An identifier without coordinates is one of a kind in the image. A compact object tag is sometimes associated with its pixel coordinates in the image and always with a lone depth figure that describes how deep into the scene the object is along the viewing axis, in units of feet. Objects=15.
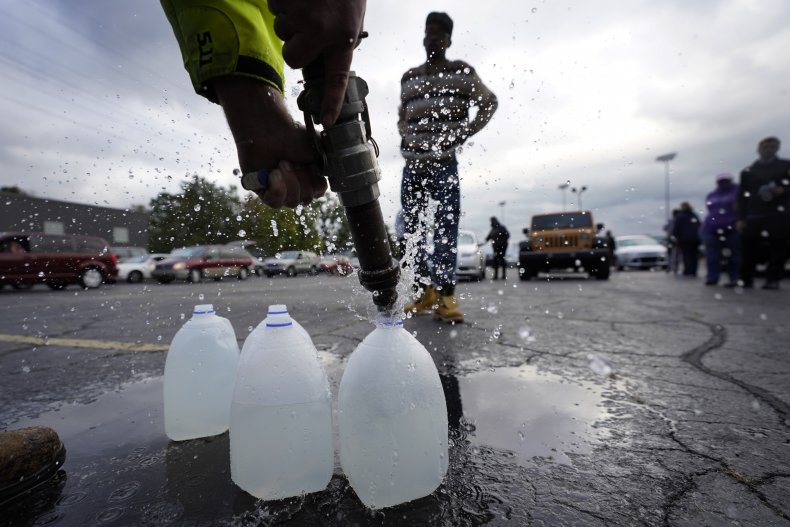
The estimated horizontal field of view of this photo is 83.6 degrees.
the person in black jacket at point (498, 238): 37.58
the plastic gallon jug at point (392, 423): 3.43
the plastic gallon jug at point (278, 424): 3.57
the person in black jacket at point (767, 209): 19.42
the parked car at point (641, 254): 48.80
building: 86.99
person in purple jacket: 23.66
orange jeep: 35.27
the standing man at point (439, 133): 10.52
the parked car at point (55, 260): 40.73
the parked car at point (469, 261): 37.76
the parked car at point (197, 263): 48.62
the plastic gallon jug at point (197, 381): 4.58
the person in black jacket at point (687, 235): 32.65
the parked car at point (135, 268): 61.62
